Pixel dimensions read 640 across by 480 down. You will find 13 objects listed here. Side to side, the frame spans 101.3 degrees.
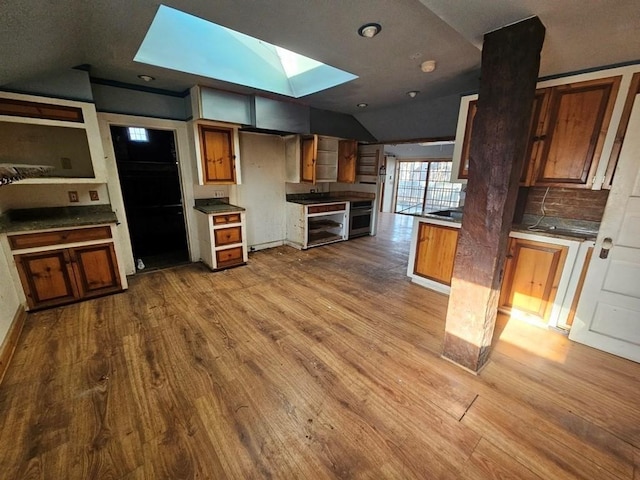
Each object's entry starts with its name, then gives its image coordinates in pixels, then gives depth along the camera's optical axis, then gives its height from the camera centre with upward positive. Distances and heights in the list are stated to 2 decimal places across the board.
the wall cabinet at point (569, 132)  1.98 +0.37
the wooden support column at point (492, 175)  1.47 +0.02
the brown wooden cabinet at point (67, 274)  2.45 -1.00
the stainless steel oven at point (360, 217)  5.22 -0.83
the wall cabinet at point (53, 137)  2.29 +0.33
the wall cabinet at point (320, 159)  4.32 +0.28
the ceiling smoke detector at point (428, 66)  2.34 +0.99
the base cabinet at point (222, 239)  3.48 -0.88
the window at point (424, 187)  8.45 -0.34
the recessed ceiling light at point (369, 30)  1.80 +1.00
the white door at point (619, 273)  1.87 -0.69
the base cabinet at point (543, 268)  2.23 -0.78
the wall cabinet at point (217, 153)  3.35 +0.26
